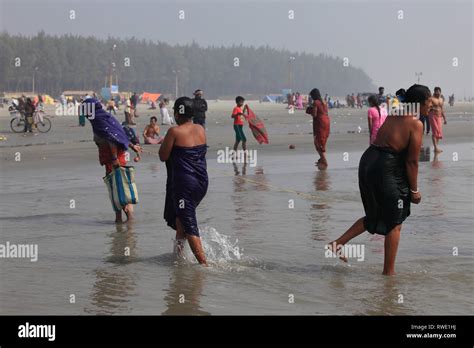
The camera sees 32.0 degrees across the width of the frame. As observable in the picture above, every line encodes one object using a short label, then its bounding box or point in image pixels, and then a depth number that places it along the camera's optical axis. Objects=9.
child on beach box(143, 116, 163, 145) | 24.67
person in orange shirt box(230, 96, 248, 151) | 20.53
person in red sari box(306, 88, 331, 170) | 17.03
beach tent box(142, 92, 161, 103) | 122.23
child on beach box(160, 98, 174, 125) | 39.50
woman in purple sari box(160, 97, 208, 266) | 7.90
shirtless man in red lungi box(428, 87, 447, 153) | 21.20
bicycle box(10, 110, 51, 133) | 33.47
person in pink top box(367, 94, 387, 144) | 16.38
